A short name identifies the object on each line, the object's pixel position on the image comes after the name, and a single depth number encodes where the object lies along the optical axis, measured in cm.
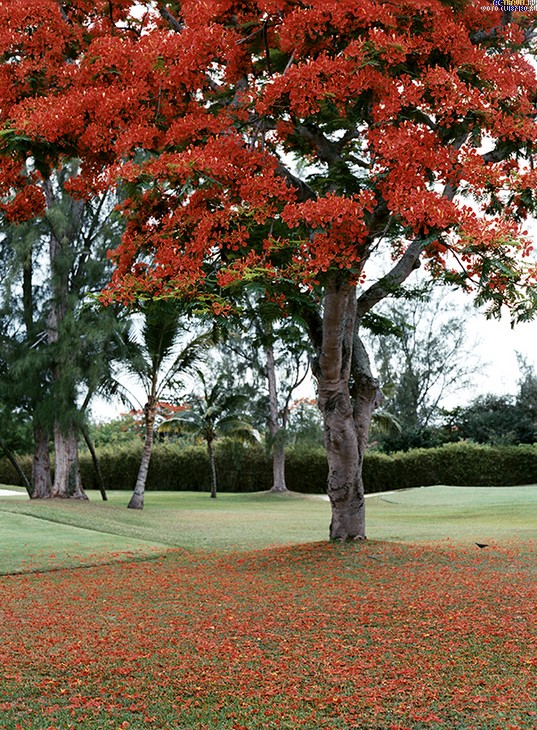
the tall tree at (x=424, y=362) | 4275
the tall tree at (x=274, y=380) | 3322
